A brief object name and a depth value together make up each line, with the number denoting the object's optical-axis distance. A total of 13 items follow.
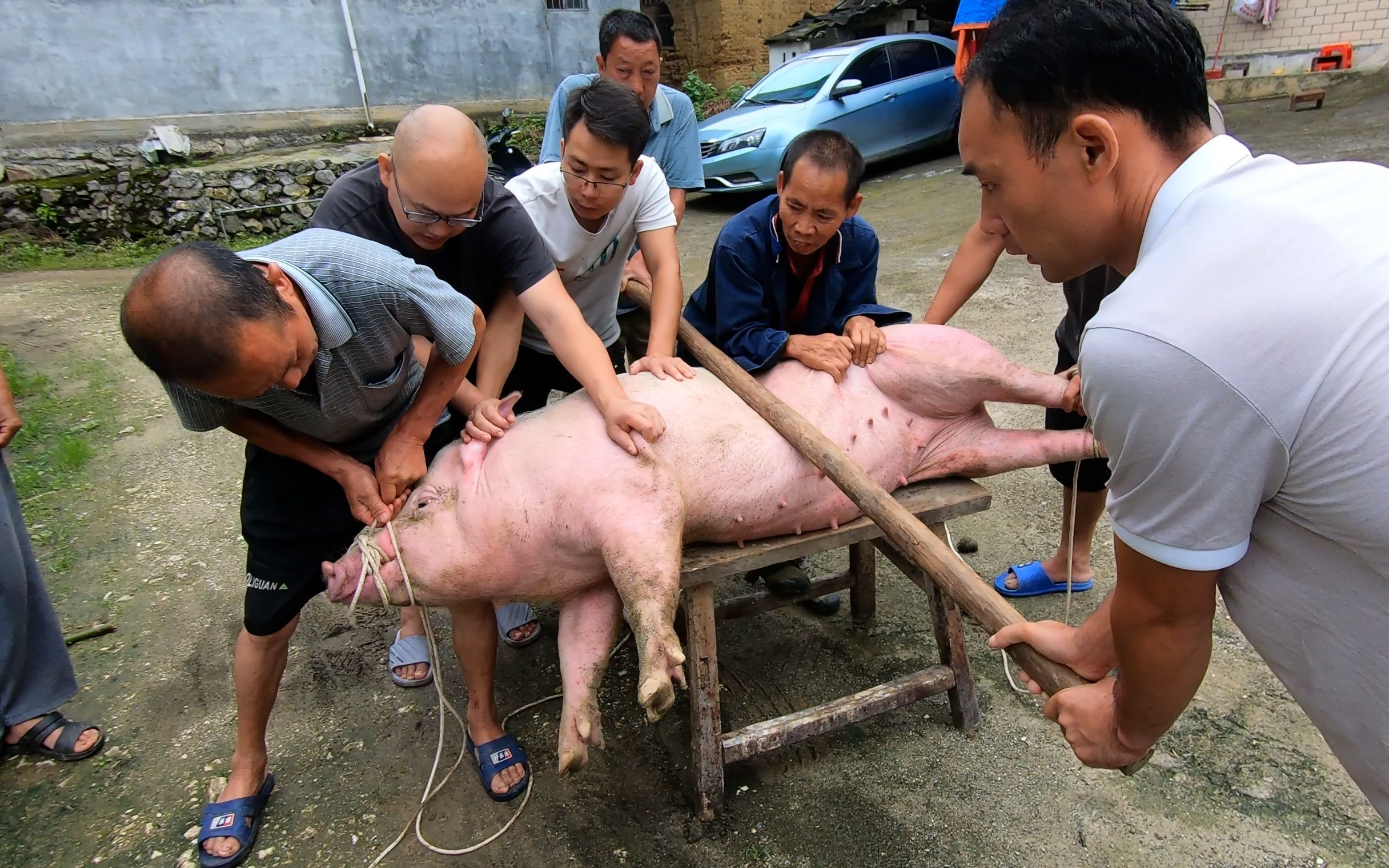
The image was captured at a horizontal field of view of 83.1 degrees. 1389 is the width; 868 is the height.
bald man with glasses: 2.02
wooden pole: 1.46
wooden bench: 2.23
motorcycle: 3.56
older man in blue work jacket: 2.50
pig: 2.00
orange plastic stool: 9.89
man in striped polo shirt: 1.58
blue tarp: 7.83
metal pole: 9.89
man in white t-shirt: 2.39
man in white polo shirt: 0.88
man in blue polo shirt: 3.42
